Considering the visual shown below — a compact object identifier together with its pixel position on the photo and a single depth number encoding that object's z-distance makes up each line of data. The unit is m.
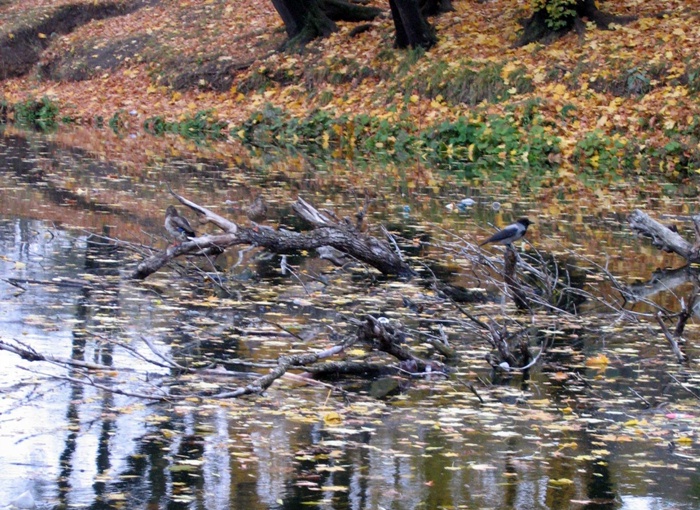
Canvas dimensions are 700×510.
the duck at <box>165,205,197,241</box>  20.80
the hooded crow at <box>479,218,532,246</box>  18.41
